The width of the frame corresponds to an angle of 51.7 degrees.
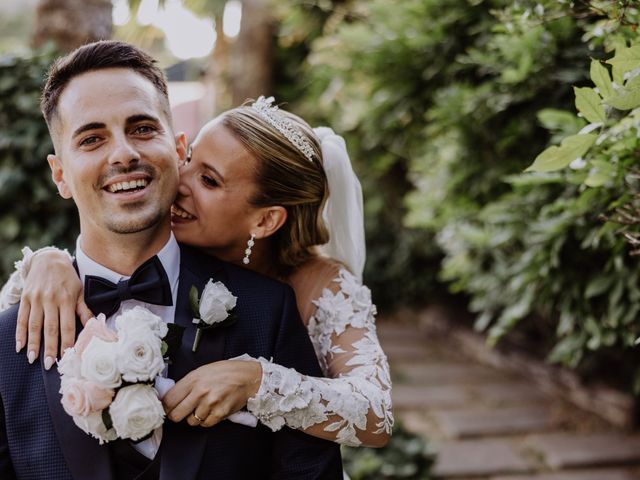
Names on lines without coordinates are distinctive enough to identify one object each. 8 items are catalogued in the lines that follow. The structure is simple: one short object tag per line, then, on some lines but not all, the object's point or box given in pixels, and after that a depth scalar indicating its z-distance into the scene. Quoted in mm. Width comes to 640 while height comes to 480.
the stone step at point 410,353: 6664
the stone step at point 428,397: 5398
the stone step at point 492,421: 4914
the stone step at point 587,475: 4270
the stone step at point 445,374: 6008
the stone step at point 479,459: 4320
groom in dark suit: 1764
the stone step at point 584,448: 4469
